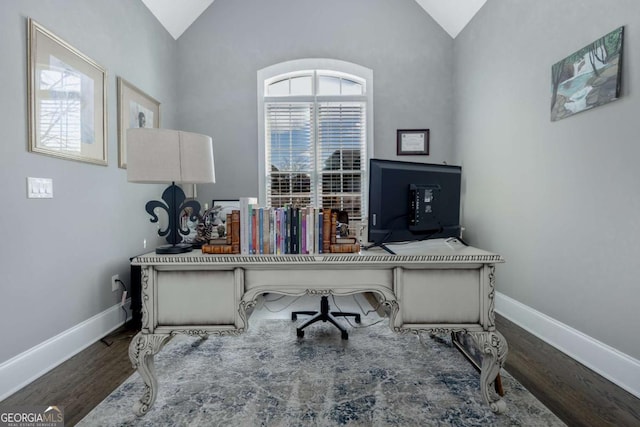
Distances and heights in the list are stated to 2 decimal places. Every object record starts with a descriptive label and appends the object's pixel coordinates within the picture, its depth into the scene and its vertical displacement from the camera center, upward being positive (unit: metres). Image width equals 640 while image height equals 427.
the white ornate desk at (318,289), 1.48 -0.39
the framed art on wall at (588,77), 1.79 +0.80
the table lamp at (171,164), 1.54 +0.20
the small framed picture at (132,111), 2.67 +0.85
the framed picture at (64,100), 1.87 +0.68
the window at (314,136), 3.84 +0.84
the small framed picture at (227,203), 3.50 +0.01
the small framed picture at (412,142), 3.73 +0.74
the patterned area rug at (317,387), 1.49 -0.99
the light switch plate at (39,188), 1.84 +0.09
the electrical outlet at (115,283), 2.57 -0.64
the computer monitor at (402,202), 1.67 +0.02
